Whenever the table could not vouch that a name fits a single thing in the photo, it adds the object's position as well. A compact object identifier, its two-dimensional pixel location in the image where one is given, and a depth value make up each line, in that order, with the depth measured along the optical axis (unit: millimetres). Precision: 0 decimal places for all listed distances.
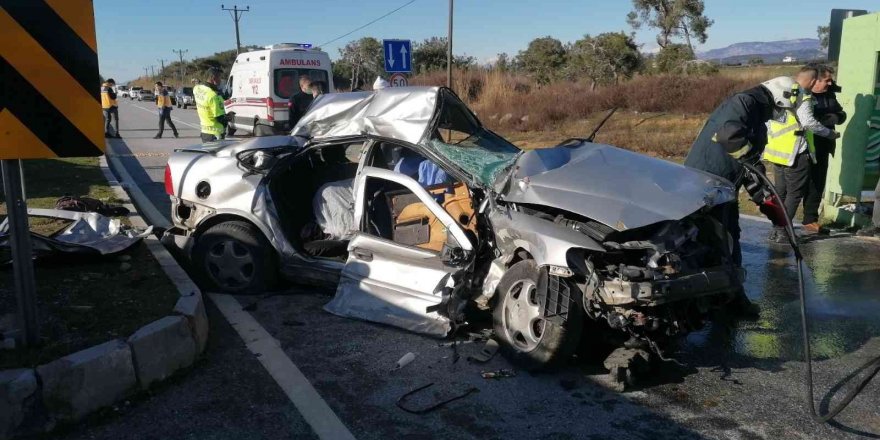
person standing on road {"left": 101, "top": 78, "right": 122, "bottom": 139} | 20203
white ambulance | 17266
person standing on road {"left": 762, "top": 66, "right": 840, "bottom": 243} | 7461
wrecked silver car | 3928
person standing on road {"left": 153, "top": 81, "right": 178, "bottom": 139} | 20491
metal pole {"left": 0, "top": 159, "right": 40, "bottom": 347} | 3590
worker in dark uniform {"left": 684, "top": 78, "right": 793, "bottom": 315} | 5367
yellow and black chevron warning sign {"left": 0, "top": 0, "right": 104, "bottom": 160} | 3461
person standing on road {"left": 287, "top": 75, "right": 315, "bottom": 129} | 12438
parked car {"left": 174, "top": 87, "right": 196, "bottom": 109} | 48344
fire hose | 3613
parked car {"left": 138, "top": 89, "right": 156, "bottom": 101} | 71450
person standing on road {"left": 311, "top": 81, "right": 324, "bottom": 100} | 12570
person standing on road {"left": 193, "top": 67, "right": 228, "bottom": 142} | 12094
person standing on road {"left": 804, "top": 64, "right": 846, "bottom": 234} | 7691
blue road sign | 14609
